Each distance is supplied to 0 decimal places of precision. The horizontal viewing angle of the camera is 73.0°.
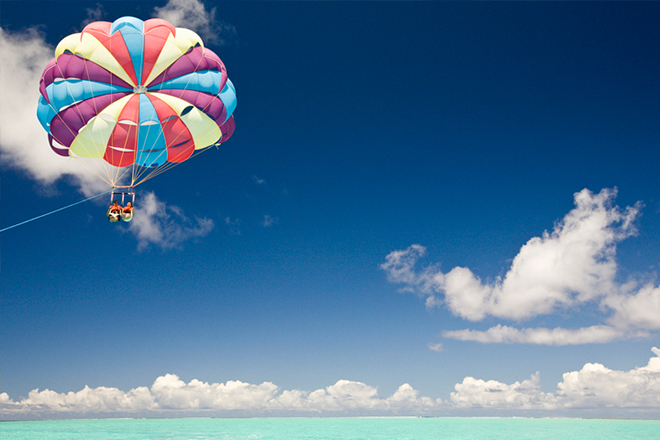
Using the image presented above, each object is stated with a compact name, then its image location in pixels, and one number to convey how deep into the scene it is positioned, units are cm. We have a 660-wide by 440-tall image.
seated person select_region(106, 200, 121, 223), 1683
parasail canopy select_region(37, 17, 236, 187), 1736
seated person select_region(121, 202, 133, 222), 1703
